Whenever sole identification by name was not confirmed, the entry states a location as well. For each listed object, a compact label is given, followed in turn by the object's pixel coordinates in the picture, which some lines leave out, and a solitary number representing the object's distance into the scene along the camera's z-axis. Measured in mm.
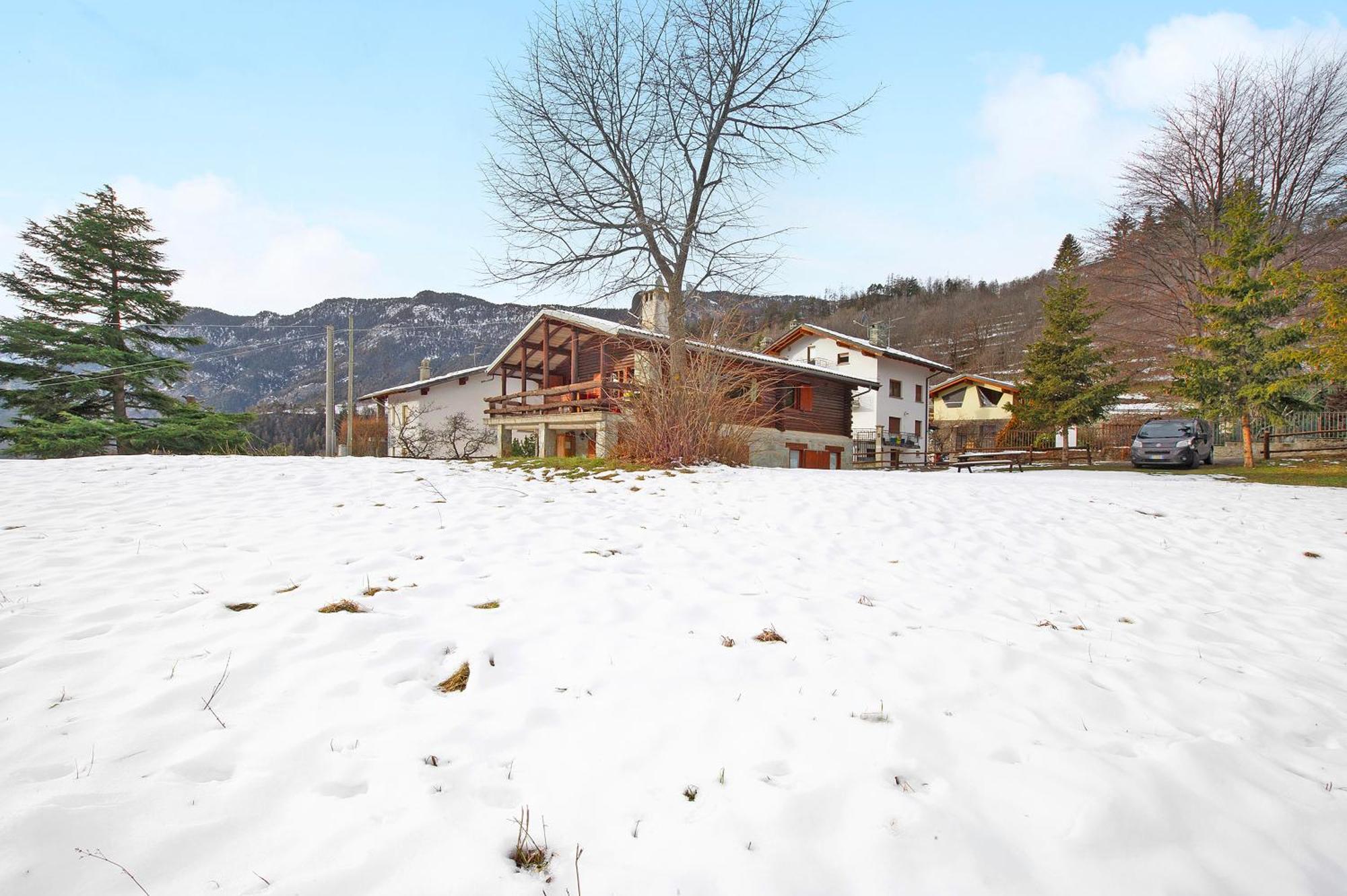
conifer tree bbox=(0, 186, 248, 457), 17391
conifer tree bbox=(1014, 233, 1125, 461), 25219
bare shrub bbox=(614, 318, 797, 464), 10969
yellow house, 41206
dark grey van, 18312
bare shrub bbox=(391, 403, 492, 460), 26984
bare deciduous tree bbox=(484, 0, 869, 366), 14641
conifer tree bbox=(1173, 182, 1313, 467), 16359
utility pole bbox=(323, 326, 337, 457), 23469
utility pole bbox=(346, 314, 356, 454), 26297
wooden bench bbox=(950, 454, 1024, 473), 19109
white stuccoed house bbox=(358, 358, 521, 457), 29859
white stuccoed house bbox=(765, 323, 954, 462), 33938
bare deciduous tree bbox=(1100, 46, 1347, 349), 20891
